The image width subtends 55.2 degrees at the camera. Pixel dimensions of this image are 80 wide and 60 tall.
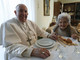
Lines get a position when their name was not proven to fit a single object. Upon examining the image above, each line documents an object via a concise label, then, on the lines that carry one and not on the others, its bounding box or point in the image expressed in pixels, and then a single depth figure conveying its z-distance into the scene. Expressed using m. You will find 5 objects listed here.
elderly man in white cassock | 0.69
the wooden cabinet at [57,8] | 4.73
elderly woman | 1.27
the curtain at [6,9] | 1.40
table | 0.65
